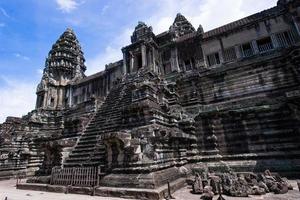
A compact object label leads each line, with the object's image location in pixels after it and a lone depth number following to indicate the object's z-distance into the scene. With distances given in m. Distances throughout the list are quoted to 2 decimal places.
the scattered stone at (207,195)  6.16
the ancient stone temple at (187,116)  8.67
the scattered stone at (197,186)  7.12
